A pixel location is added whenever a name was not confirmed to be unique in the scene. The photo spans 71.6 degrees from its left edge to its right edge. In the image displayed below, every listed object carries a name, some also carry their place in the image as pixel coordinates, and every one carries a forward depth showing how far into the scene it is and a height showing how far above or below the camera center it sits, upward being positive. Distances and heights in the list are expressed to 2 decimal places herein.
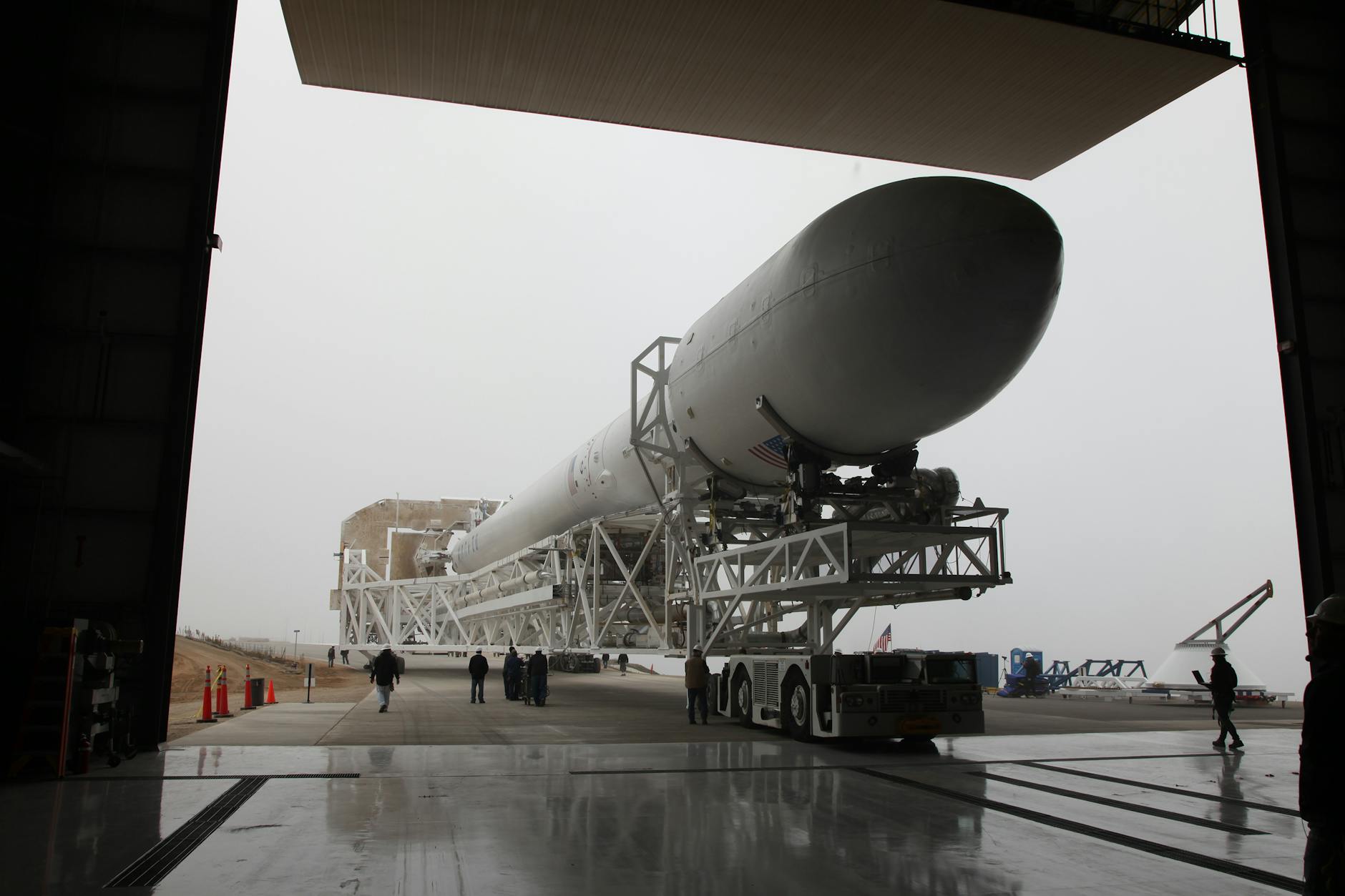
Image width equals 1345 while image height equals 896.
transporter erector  8.63 +2.28
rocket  8.49 +3.03
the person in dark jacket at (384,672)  15.29 -0.71
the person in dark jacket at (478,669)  17.42 -0.74
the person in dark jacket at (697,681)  12.98 -0.71
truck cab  9.98 -0.69
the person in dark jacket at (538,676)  17.00 -0.85
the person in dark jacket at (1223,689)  10.39 -0.62
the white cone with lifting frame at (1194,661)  20.28 -0.65
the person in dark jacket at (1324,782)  3.22 -0.51
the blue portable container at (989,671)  21.11 -0.91
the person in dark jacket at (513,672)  18.33 -0.84
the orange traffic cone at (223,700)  15.05 -1.18
